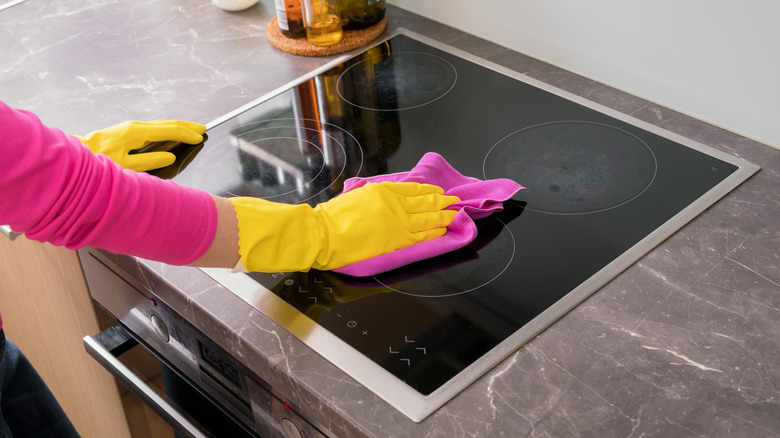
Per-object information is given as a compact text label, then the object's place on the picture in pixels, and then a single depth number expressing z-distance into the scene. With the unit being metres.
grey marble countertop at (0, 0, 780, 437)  0.77
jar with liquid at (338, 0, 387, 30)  1.44
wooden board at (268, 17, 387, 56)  1.42
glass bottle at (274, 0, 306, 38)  1.40
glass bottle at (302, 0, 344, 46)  1.42
